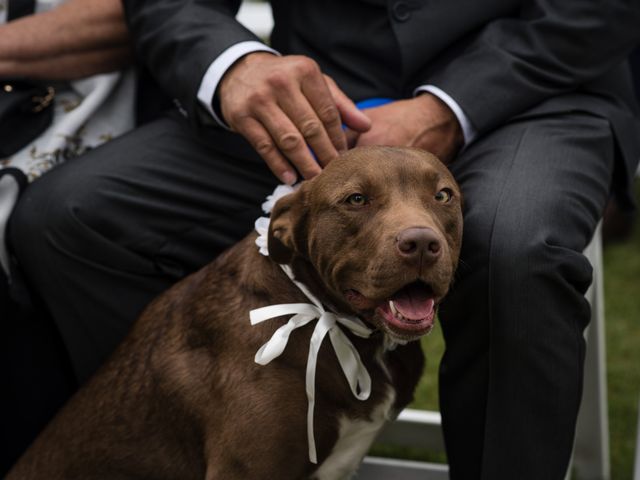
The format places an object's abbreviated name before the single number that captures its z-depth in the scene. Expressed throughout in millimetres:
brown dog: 2100
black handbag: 2919
